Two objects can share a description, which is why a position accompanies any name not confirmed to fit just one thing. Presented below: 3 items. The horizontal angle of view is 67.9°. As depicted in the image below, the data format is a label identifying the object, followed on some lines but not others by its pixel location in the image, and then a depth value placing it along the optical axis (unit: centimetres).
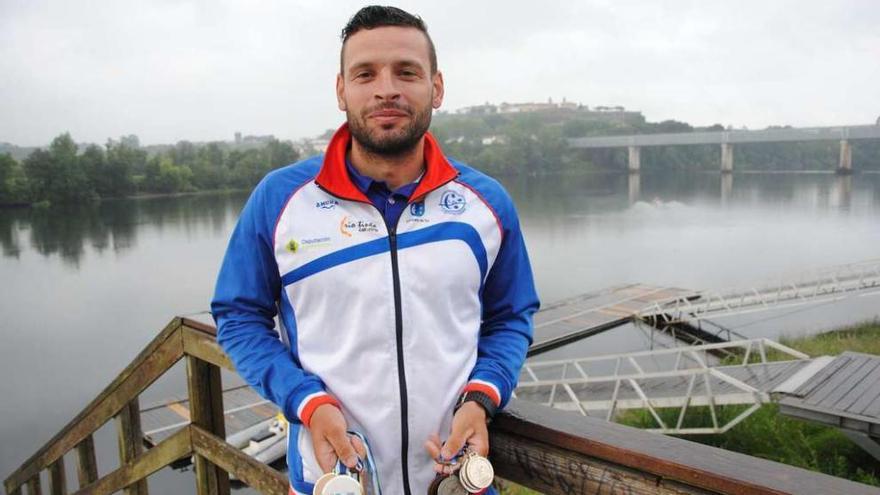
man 138
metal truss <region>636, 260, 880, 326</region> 1789
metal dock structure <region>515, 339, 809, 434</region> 899
